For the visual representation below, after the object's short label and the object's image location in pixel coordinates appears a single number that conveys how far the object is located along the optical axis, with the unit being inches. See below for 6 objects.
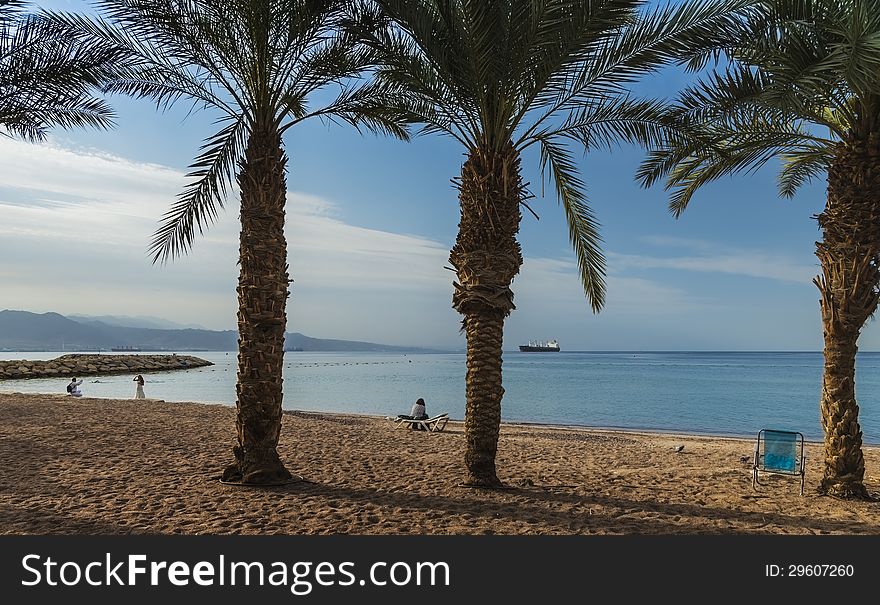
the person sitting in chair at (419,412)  633.6
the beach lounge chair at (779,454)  310.5
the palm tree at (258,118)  288.5
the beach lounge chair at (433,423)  589.3
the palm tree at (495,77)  272.7
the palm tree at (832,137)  269.9
